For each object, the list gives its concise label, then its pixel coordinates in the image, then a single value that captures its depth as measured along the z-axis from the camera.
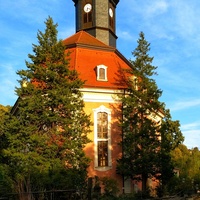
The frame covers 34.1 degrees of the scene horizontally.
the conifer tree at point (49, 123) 16.03
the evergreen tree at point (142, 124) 19.62
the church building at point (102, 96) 21.23
